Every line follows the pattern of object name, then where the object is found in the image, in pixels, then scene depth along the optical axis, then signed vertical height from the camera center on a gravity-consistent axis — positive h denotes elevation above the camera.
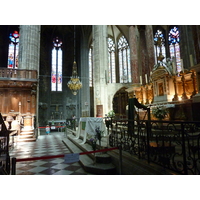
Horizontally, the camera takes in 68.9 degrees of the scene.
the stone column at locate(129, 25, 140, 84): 11.95 +5.14
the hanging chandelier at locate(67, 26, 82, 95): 13.03 +3.01
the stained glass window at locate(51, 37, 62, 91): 20.77 +7.32
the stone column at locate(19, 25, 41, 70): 9.91 +4.90
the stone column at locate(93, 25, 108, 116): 12.68 +4.58
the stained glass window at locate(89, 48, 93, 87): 22.36 +7.59
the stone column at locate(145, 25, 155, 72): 10.49 +5.18
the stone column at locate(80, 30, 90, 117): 18.88 +6.10
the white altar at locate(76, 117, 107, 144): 5.36 -0.32
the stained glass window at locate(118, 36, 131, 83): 19.80 +7.63
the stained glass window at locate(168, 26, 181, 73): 16.98 +8.38
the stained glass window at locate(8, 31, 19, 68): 18.81 +8.91
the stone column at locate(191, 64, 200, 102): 5.40 +1.33
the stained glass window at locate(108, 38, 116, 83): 20.58 +8.11
